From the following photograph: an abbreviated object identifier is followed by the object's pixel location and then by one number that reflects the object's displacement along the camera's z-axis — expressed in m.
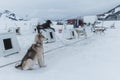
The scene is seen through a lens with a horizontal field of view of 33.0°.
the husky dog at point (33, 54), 4.17
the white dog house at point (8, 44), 5.95
